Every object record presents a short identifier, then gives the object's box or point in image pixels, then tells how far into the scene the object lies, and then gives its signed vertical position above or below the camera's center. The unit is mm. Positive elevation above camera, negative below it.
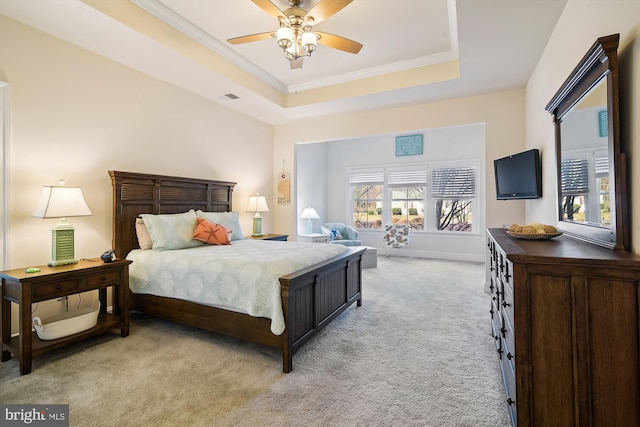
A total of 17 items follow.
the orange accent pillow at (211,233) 3525 -157
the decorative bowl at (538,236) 1869 -127
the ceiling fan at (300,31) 2381 +1643
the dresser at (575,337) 1223 -520
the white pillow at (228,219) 3924 +7
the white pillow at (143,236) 3301 -169
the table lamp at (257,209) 5027 +170
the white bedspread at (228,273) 2301 -452
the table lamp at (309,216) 6461 +55
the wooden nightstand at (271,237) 4750 -290
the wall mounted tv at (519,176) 3018 +435
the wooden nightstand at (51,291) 2174 -550
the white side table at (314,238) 5824 -377
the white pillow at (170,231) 3229 -116
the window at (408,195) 7031 +523
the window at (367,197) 7527 +540
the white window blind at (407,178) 6973 +936
